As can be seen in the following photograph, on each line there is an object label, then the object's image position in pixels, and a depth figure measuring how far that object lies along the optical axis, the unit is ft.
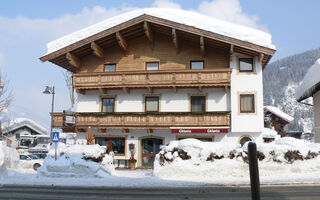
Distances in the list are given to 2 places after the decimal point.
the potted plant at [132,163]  73.15
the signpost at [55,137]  55.99
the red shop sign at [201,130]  69.77
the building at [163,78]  70.79
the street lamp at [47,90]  83.66
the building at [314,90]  66.49
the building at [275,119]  124.46
